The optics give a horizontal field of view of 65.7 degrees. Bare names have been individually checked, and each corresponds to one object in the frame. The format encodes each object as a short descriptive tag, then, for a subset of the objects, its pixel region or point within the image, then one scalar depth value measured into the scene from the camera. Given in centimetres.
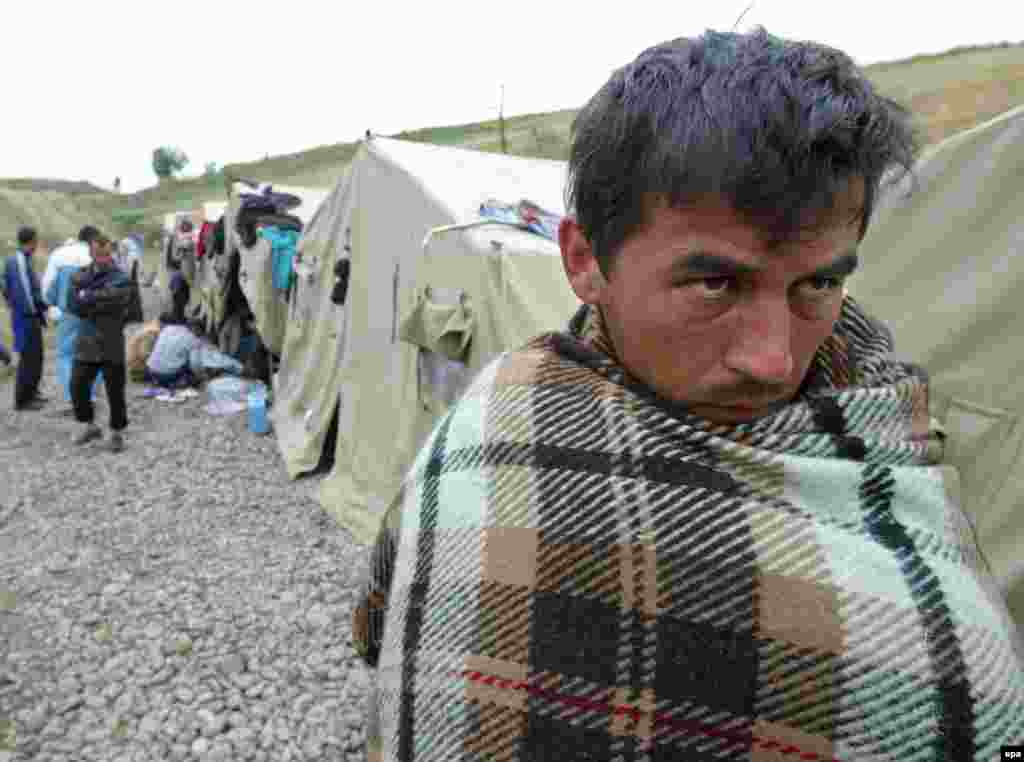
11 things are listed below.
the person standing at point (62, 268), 740
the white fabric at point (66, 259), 740
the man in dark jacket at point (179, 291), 1147
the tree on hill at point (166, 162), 6272
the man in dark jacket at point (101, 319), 588
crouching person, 857
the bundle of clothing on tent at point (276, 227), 716
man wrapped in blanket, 80
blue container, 718
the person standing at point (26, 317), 743
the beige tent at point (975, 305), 168
